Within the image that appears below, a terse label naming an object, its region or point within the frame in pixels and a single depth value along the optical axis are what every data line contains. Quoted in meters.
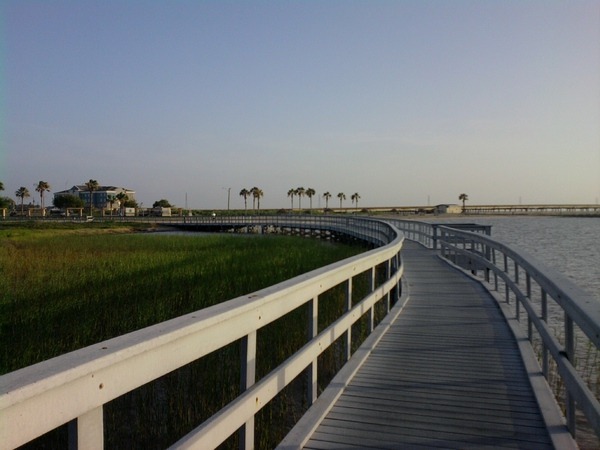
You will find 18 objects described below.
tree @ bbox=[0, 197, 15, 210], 96.22
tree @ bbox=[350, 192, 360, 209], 191.62
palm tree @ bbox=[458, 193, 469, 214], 198.50
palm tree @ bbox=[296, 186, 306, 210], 167.25
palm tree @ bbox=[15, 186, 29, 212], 125.31
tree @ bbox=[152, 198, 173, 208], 143.25
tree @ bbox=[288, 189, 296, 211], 167.88
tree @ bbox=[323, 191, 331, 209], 188.75
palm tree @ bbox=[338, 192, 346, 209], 192.38
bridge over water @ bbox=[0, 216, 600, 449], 1.84
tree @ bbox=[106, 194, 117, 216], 129.10
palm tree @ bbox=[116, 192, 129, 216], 117.55
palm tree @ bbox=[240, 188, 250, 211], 154.62
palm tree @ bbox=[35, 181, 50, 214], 117.45
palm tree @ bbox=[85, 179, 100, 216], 108.07
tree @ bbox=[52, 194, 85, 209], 116.88
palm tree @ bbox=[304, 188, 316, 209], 170.50
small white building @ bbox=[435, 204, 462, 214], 157.12
